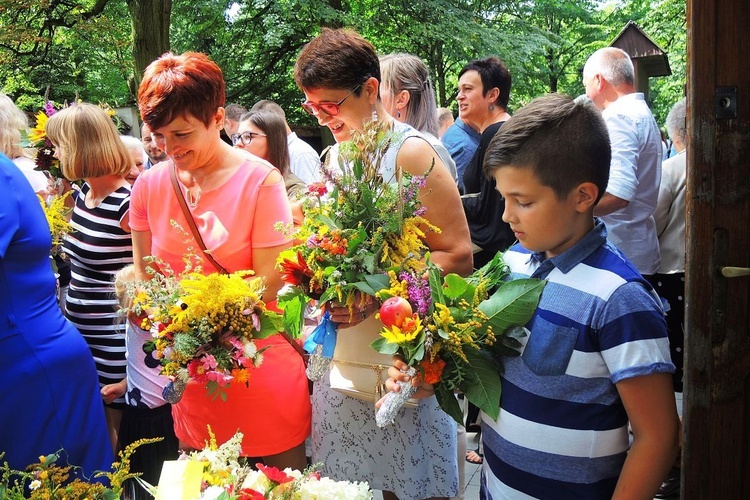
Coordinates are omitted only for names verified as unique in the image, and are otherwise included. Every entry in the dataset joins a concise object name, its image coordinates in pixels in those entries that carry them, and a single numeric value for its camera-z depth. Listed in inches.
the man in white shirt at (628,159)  156.3
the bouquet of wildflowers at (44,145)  165.5
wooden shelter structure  313.9
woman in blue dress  96.3
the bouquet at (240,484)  57.0
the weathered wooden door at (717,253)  82.4
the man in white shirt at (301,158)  221.1
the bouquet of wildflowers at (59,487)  62.3
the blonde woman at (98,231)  134.6
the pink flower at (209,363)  87.4
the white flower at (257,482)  59.6
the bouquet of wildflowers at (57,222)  144.0
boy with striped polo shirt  64.4
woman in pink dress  100.0
